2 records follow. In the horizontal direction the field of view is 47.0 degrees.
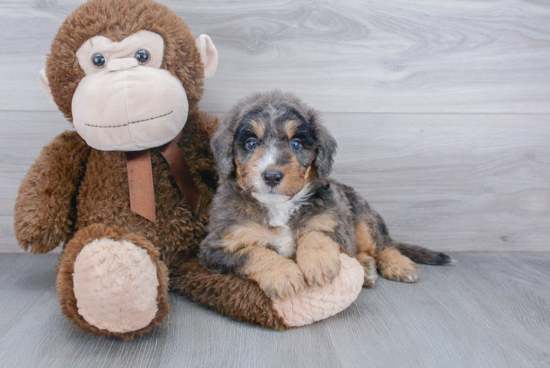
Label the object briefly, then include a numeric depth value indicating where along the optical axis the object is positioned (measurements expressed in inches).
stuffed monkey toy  29.5
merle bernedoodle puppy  30.9
